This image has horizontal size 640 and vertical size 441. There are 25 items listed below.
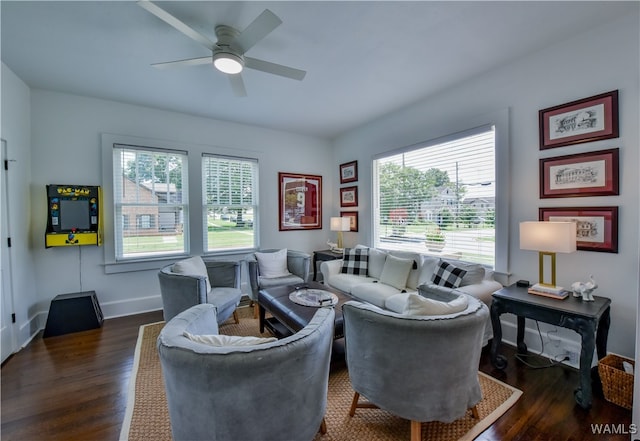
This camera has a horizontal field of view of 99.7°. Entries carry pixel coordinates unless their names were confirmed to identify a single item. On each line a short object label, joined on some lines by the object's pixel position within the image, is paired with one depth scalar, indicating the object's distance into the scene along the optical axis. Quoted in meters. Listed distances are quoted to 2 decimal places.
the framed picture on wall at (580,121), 2.13
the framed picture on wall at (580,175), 2.14
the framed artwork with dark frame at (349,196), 4.71
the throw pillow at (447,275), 2.64
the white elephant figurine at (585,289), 2.03
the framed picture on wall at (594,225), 2.13
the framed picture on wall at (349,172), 4.69
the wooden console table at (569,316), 1.80
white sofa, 2.66
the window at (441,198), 2.97
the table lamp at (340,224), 4.55
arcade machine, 2.98
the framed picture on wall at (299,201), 4.74
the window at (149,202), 3.54
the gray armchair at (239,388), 1.08
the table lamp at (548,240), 2.07
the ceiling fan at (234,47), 1.72
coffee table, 2.20
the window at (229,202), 4.13
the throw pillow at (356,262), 3.71
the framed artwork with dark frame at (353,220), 4.70
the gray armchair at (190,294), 2.57
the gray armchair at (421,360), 1.41
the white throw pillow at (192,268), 2.76
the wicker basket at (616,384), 1.77
